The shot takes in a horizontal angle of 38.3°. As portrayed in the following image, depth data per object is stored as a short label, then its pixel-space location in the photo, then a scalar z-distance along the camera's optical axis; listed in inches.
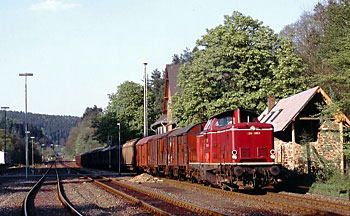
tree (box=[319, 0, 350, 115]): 899.1
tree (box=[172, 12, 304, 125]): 1542.8
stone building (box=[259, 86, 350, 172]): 1118.4
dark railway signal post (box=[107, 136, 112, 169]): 2527.6
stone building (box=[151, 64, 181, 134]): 2672.2
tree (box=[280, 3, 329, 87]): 1940.3
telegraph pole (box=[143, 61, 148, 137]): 2014.6
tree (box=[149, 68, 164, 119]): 4793.3
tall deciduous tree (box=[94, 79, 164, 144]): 3292.3
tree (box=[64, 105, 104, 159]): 6619.1
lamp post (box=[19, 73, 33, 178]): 2135.1
